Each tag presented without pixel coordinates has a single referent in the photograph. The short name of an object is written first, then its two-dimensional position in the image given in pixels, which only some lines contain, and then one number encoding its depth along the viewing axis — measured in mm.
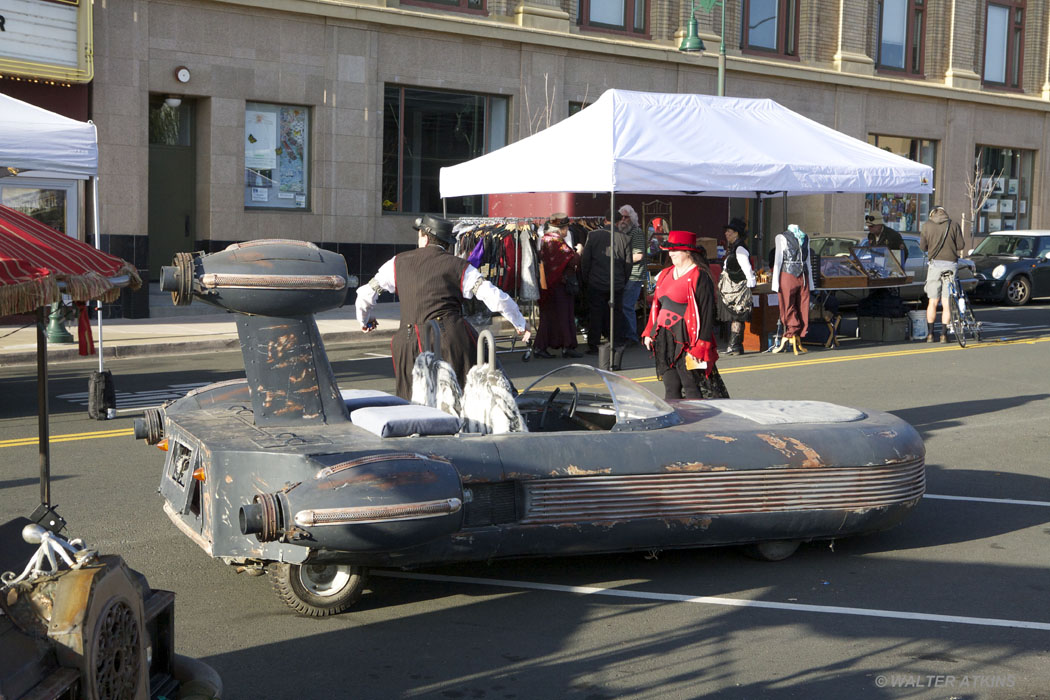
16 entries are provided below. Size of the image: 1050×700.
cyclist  16094
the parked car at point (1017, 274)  24531
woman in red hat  8734
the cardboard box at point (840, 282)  16812
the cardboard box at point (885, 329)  17312
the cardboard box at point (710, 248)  18422
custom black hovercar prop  4902
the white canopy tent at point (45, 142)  10828
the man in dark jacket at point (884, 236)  18484
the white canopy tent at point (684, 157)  13391
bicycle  16453
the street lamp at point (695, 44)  22516
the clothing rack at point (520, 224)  15320
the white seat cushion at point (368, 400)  6145
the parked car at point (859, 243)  21172
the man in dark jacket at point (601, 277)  15078
